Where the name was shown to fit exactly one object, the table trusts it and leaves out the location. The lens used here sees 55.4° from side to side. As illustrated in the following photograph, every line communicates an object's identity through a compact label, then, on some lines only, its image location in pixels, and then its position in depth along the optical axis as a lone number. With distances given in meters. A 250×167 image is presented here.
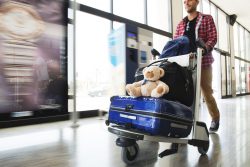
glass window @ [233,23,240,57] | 12.07
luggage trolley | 1.17
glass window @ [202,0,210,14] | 8.36
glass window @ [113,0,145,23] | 4.55
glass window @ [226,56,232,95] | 10.71
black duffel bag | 1.34
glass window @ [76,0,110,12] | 3.86
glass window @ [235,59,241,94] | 12.32
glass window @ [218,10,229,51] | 10.24
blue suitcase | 1.17
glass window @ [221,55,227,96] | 10.07
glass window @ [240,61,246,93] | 13.37
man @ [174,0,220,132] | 2.06
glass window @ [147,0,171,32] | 5.64
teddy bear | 1.27
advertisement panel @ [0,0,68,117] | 2.36
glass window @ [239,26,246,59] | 13.06
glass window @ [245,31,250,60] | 14.17
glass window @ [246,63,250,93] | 14.62
